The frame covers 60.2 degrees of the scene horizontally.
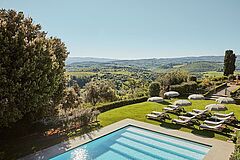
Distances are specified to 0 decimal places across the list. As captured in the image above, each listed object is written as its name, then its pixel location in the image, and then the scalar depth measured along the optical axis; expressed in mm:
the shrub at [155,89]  28891
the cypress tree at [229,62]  48438
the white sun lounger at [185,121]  16203
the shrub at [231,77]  45438
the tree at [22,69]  11281
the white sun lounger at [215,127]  14720
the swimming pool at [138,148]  11626
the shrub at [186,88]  30317
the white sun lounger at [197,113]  17816
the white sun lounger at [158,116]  18039
